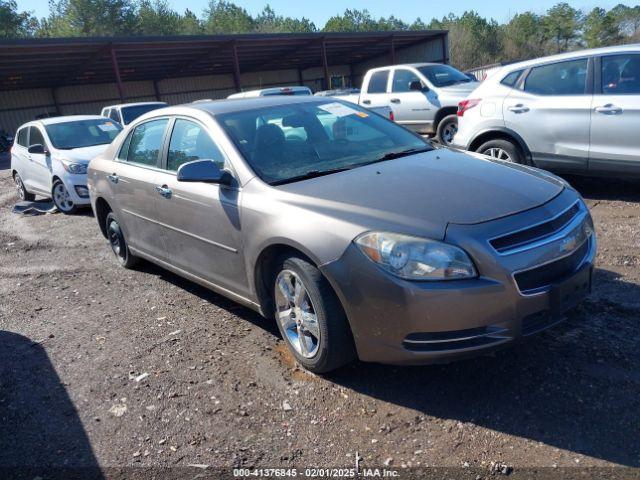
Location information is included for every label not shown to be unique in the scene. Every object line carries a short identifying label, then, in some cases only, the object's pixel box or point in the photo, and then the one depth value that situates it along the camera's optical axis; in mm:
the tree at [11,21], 58531
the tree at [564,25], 75438
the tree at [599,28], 70562
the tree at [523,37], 68125
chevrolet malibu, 2803
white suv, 5977
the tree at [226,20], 81562
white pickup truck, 11484
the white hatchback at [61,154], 9156
